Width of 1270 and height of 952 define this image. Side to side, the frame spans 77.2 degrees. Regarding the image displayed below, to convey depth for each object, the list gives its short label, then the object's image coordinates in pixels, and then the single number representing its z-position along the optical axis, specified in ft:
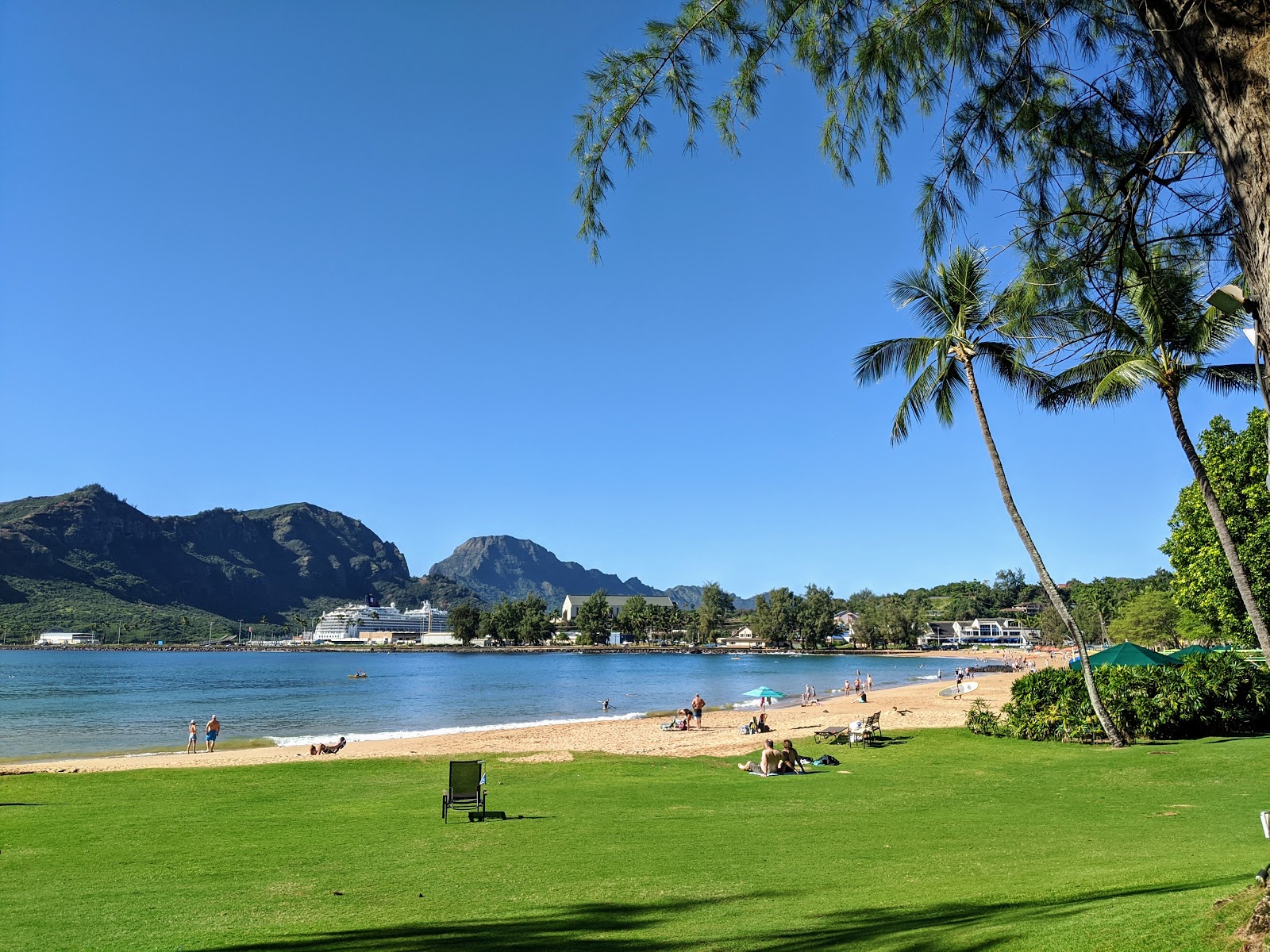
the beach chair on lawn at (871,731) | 63.62
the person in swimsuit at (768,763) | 47.85
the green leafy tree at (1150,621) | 243.60
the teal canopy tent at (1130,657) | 62.69
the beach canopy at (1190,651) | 67.39
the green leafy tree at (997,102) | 17.62
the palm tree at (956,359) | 55.01
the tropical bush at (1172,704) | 54.03
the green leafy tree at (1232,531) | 85.92
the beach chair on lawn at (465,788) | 34.94
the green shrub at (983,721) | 60.38
